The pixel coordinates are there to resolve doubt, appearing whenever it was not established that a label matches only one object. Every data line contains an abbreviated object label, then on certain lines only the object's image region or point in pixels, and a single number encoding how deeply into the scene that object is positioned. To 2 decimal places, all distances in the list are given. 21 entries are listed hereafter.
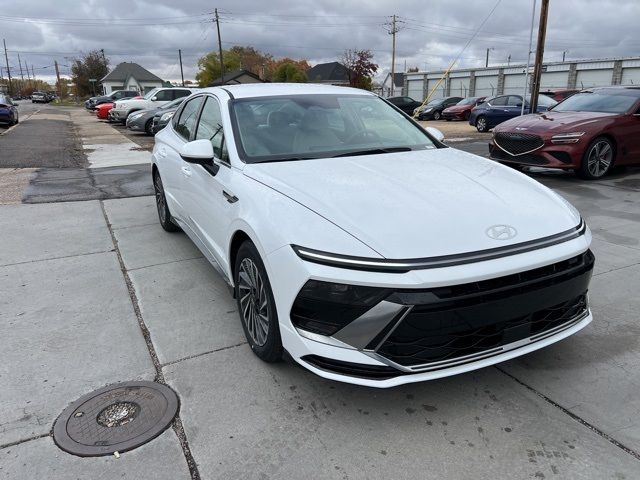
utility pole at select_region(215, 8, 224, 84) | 61.12
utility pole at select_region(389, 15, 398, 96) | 56.28
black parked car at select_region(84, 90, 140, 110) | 32.84
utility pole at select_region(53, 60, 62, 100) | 113.97
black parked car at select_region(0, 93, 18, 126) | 21.18
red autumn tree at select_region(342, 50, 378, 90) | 54.12
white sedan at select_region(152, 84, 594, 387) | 2.30
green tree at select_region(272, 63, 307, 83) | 65.75
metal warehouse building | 37.90
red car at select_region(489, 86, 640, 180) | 8.01
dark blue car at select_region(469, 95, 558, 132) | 19.28
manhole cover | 2.42
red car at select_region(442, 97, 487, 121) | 27.28
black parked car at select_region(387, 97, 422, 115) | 31.56
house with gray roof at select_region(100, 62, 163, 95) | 87.25
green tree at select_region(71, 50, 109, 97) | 87.38
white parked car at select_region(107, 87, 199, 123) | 21.84
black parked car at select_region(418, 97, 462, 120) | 30.11
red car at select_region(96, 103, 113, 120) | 28.20
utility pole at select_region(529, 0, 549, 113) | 14.28
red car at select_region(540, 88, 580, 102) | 21.96
